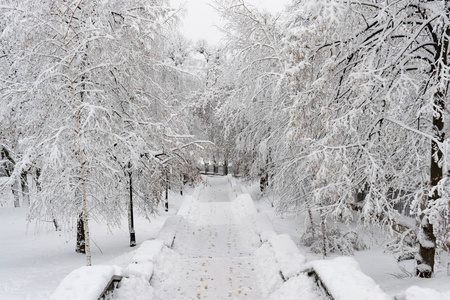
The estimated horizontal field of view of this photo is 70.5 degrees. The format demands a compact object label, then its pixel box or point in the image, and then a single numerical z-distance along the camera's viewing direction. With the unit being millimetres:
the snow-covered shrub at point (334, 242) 11062
